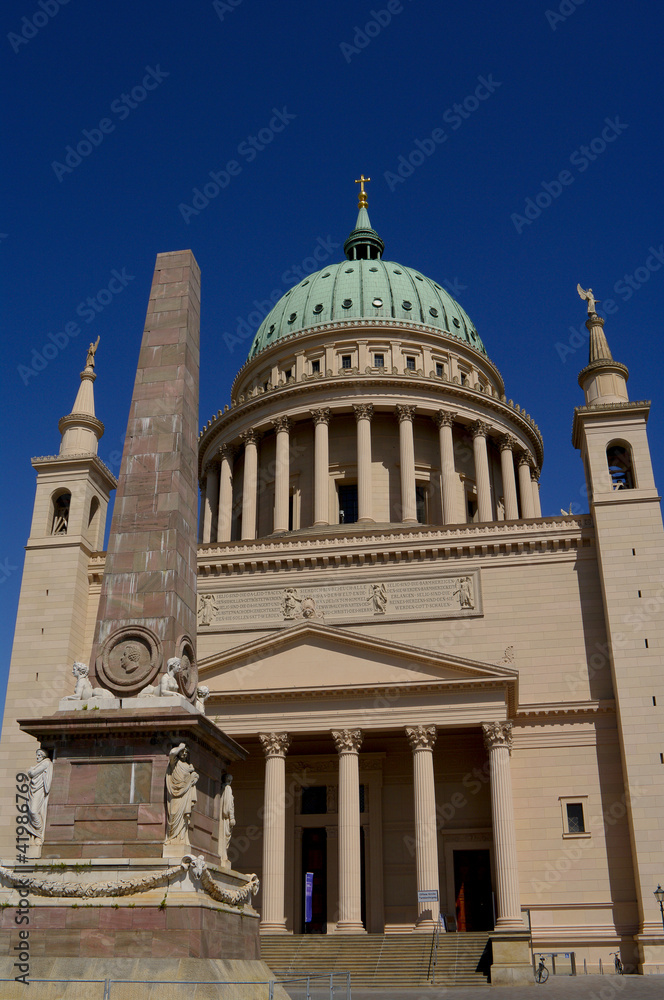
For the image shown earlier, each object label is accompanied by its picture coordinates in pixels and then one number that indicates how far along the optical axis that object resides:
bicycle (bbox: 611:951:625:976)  32.52
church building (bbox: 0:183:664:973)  34.00
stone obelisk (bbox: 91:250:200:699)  15.49
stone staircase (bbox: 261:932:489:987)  28.50
